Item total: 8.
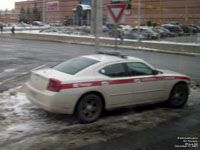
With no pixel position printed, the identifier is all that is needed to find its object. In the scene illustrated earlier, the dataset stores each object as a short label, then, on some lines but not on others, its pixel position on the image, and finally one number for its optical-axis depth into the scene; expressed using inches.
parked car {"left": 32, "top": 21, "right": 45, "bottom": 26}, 2787.9
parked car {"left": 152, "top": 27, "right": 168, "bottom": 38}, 1389.0
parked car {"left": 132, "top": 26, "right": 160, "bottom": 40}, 1310.3
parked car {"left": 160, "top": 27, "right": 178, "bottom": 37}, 1383.6
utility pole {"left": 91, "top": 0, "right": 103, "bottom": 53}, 379.2
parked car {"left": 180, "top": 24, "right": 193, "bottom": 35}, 1311.8
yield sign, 365.2
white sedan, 231.6
